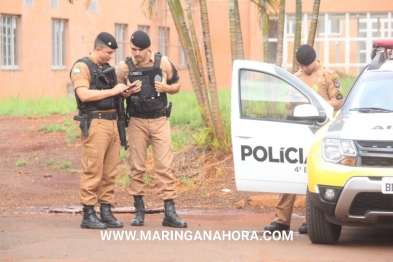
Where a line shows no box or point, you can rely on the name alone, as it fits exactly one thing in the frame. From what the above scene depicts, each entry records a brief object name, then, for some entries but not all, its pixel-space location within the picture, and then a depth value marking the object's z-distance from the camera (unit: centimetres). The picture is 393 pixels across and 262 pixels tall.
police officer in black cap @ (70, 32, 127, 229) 1450
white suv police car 1210
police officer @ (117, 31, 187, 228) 1495
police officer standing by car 1465
